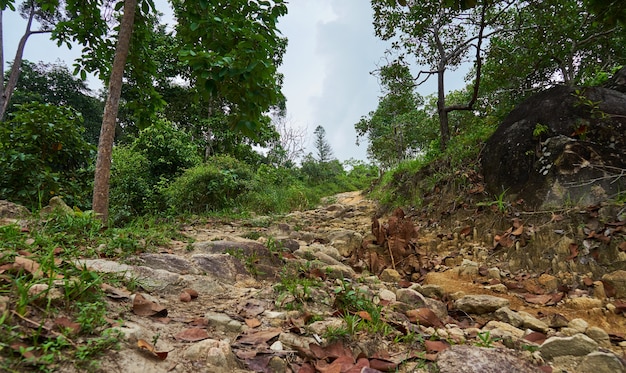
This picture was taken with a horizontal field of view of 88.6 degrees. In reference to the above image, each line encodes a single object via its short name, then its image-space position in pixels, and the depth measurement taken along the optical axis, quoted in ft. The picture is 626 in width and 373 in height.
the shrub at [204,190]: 22.17
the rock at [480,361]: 3.64
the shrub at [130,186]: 23.59
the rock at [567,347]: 4.47
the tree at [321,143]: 119.34
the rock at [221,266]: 7.17
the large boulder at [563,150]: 10.61
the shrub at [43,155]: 12.46
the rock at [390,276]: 9.82
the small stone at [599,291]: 7.82
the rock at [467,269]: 10.38
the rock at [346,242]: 12.60
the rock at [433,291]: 8.18
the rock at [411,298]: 6.73
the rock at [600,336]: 5.65
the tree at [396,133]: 54.49
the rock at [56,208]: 8.42
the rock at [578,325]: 6.02
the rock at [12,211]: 8.05
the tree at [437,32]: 22.41
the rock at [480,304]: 6.90
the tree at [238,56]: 7.65
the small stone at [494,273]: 9.98
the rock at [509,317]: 6.20
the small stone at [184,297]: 5.46
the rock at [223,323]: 4.66
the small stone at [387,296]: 6.80
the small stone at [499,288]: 9.09
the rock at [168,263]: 6.70
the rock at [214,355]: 3.60
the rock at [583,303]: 7.39
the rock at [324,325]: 4.73
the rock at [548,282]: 8.75
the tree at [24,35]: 40.71
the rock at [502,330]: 5.38
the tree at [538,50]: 18.69
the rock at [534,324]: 5.95
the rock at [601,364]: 3.99
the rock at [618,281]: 7.62
